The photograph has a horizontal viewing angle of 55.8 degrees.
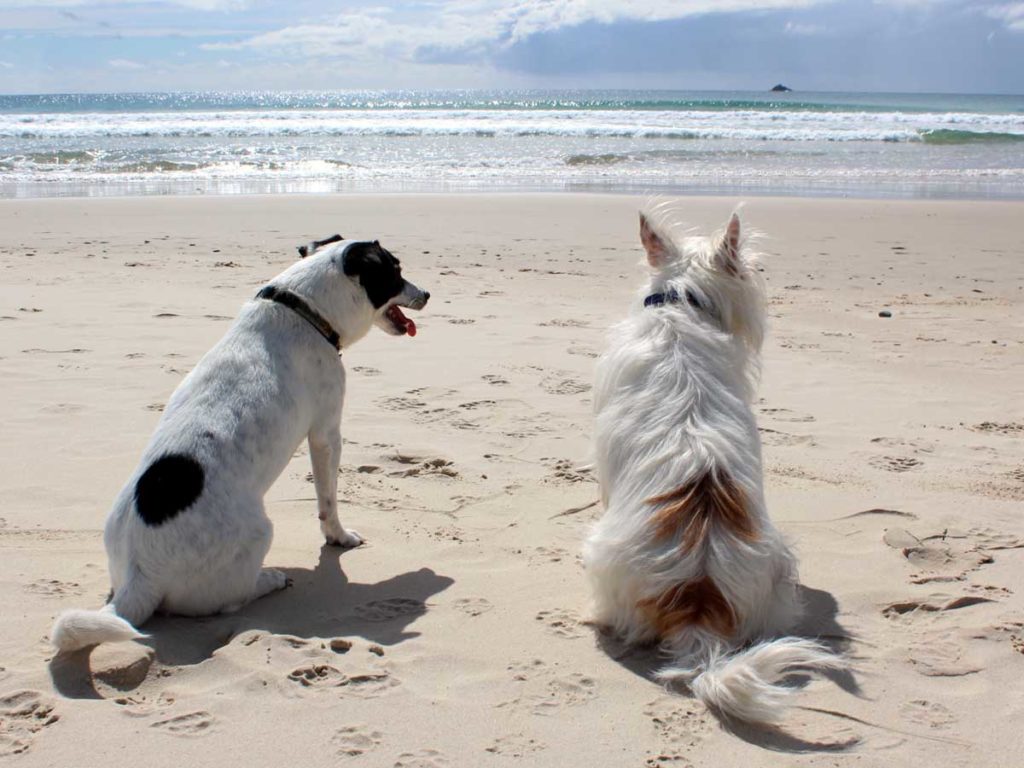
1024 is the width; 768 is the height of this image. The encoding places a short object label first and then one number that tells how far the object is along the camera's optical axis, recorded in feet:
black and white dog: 11.25
